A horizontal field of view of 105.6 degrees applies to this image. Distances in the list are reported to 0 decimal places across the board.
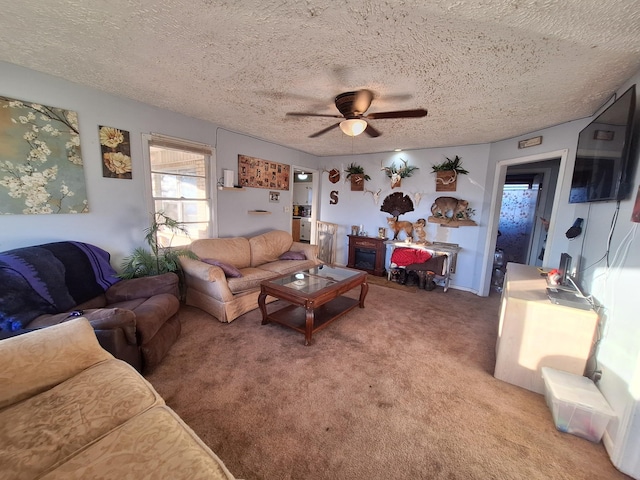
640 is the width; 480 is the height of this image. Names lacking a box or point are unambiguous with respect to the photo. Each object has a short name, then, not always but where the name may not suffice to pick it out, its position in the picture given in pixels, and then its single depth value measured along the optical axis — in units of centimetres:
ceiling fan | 209
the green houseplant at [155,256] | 259
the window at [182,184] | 292
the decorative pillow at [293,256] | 387
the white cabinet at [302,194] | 722
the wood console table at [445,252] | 392
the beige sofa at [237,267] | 269
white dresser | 172
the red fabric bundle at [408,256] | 397
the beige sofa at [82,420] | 77
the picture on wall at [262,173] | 386
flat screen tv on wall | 157
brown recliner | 162
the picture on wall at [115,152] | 247
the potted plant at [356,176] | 496
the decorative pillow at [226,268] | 288
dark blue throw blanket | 161
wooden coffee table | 237
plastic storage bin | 143
